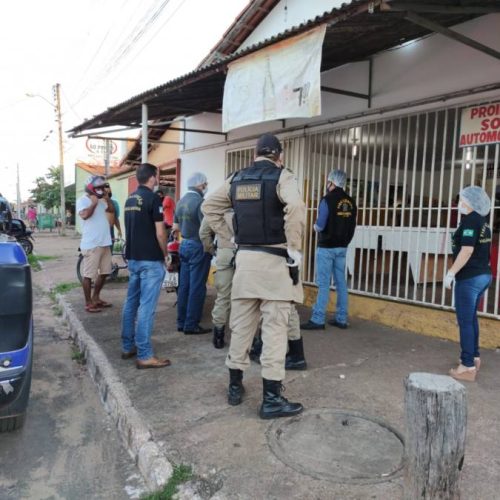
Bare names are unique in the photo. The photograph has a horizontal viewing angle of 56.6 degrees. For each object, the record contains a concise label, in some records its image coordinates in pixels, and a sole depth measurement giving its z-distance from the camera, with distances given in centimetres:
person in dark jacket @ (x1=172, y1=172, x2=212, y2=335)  524
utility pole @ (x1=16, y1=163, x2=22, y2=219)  4088
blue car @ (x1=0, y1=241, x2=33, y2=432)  258
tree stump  178
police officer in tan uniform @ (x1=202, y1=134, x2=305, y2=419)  316
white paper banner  426
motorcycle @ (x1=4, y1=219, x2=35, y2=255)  1166
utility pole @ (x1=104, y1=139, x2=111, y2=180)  2252
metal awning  377
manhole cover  258
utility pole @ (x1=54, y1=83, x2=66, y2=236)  2631
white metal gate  519
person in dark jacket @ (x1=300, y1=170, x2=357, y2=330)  529
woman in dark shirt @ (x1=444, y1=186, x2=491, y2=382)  362
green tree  3750
